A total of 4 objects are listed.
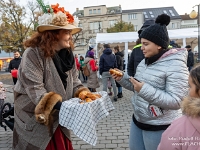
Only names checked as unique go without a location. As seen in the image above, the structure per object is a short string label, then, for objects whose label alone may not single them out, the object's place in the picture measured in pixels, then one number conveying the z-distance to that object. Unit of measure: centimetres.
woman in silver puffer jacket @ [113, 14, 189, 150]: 172
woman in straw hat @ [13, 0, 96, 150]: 190
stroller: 327
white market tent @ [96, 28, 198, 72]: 1221
